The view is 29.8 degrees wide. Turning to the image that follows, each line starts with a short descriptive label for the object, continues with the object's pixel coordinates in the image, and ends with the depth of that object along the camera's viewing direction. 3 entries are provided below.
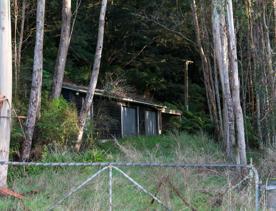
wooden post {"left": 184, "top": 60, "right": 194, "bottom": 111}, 34.29
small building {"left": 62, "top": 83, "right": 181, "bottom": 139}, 23.91
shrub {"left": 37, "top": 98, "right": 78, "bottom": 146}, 17.06
